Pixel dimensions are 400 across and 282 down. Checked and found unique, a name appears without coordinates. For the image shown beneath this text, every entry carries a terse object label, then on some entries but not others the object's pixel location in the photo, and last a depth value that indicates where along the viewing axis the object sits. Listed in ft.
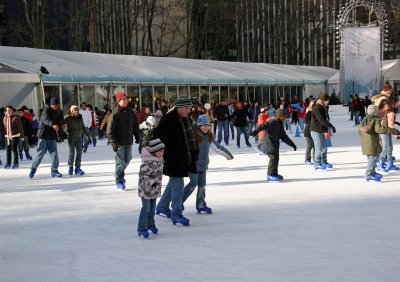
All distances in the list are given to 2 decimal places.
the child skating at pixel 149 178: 17.93
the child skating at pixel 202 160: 21.72
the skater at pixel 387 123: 31.30
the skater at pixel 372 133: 27.68
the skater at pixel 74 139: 35.60
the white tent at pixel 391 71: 118.73
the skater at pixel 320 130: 33.42
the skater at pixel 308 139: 35.86
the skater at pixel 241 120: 53.11
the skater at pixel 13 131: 41.11
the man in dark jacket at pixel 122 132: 27.94
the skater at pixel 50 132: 32.94
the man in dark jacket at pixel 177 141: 19.08
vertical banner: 106.22
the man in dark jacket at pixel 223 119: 56.03
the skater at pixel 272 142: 29.96
